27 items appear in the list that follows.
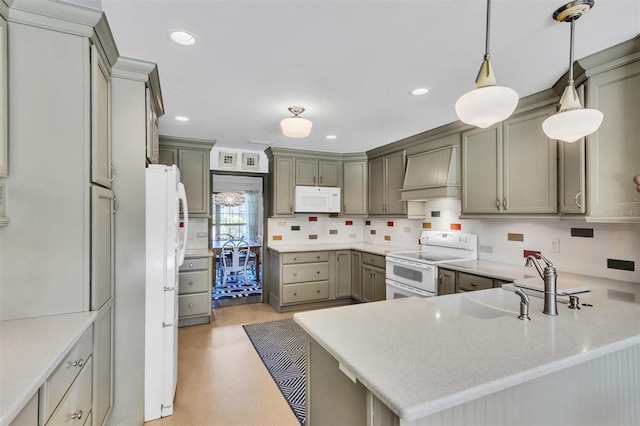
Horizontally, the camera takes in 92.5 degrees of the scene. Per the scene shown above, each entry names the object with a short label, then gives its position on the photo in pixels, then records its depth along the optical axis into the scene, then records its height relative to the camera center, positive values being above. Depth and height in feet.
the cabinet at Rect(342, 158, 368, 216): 15.52 +1.32
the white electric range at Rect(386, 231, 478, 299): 10.04 -1.61
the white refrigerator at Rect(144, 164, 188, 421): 6.55 -1.51
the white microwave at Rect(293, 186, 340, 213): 14.62 +0.73
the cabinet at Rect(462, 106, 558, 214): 7.88 +1.33
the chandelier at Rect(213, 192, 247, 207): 23.68 +1.16
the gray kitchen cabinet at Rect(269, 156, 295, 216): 14.39 +1.38
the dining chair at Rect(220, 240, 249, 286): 19.53 -2.94
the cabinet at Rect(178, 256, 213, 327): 11.98 -3.05
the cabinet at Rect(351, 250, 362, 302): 14.40 -2.93
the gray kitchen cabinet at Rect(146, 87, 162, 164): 6.83 +2.21
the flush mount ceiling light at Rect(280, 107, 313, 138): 8.55 +2.48
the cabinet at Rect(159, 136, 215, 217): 12.60 +2.09
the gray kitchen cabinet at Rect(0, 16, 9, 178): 4.21 +1.50
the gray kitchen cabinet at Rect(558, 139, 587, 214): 6.83 +0.88
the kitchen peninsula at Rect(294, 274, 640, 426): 2.77 -1.50
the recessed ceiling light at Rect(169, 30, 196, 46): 5.34 +3.17
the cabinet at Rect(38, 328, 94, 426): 3.37 -2.22
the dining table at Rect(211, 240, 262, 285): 21.14 -2.52
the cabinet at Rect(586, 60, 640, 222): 5.94 +1.36
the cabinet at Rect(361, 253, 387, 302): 12.76 -2.78
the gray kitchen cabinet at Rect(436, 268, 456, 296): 9.24 -2.07
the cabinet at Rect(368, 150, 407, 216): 13.29 +1.39
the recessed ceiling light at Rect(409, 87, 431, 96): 7.70 +3.16
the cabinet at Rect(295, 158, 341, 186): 14.85 +2.09
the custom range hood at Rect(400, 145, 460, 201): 10.59 +1.43
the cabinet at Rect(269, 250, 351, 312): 13.74 -3.08
